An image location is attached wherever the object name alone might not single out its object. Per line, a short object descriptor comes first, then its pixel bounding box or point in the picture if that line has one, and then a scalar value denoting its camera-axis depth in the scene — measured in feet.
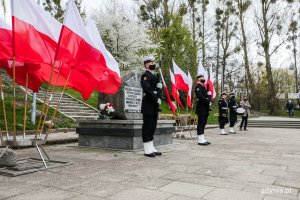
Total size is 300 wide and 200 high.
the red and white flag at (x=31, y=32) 17.07
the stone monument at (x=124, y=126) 26.78
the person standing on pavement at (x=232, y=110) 52.90
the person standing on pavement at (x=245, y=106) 57.42
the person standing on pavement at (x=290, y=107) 114.34
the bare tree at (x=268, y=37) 118.83
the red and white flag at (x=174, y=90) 37.52
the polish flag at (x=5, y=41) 18.74
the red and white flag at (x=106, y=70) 20.73
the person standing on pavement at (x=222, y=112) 49.08
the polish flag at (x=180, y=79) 38.47
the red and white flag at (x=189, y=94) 39.78
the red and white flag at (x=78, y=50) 18.21
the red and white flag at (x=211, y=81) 42.89
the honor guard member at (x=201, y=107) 32.07
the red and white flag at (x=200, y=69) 40.24
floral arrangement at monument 28.32
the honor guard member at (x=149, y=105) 23.85
